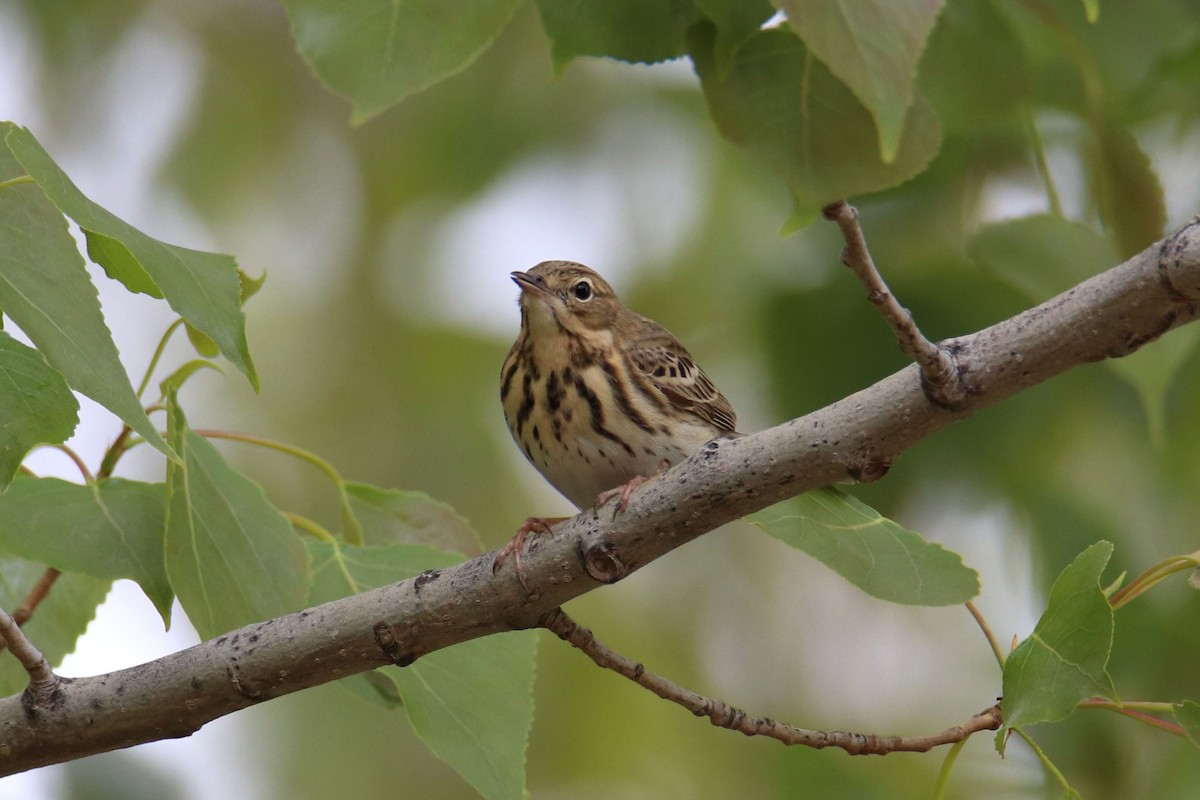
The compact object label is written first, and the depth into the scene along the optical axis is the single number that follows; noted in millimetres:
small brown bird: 7387
